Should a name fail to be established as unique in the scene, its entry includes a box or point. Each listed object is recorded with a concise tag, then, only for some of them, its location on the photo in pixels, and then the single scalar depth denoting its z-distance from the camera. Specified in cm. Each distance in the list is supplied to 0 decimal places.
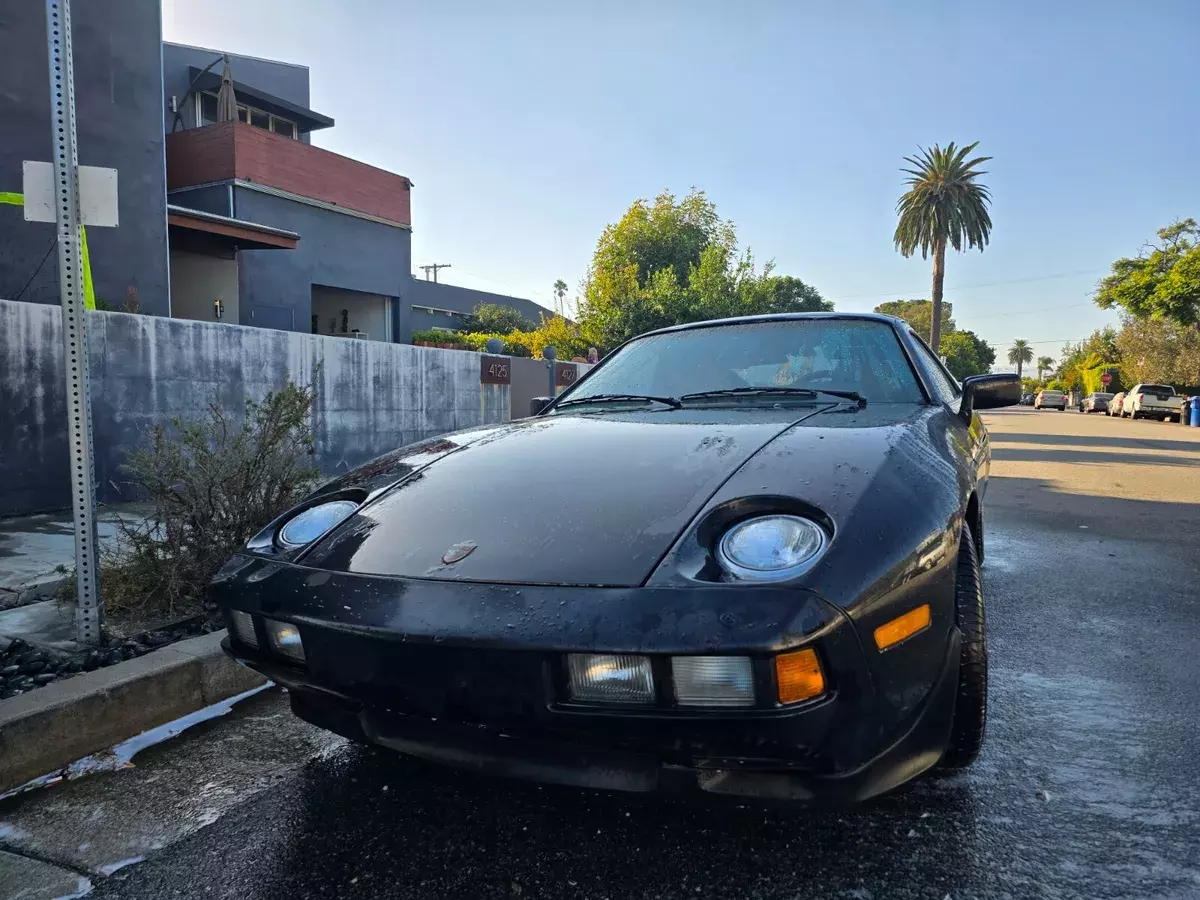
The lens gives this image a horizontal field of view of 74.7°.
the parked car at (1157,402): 3116
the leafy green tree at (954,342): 7631
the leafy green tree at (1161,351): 4231
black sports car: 143
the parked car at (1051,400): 4926
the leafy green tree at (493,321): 3198
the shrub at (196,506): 348
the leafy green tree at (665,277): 2528
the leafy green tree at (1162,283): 2984
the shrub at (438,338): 2067
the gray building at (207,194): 880
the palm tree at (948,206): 3412
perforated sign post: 281
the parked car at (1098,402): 4234
